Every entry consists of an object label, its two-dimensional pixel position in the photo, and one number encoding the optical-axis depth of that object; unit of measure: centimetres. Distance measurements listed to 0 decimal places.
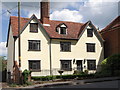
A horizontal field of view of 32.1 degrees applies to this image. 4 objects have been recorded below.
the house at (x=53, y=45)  3075
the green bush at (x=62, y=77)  2655
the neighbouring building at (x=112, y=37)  3394
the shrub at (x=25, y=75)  2244
